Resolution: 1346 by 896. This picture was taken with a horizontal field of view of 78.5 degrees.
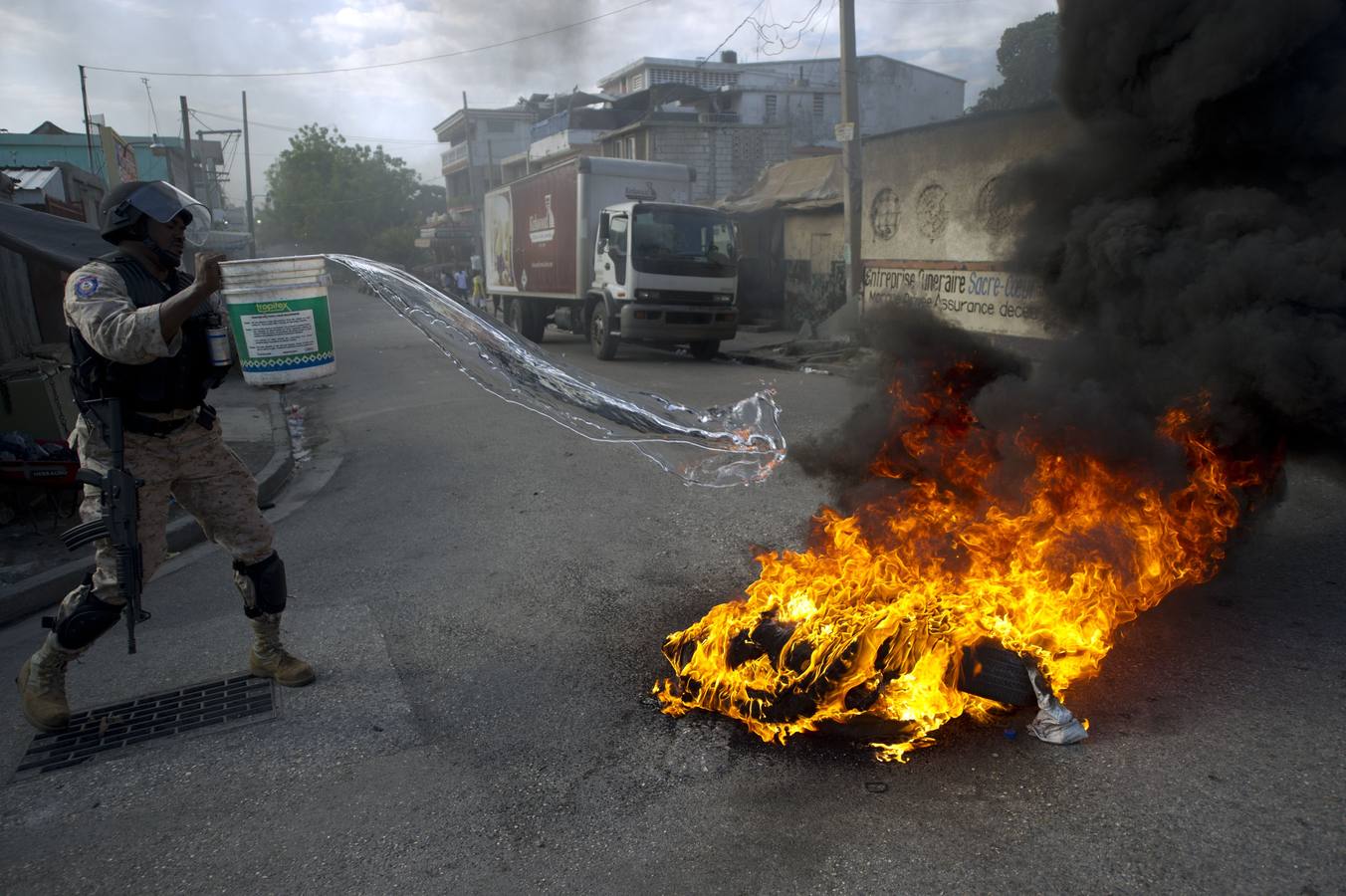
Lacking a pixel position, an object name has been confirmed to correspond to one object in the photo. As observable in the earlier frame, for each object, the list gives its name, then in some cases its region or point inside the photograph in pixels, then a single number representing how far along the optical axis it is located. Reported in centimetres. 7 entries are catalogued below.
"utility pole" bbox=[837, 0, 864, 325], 1320
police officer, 297
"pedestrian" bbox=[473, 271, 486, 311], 2377
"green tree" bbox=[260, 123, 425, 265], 4938
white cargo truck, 1430
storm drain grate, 324
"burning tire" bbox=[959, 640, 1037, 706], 307
